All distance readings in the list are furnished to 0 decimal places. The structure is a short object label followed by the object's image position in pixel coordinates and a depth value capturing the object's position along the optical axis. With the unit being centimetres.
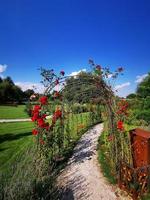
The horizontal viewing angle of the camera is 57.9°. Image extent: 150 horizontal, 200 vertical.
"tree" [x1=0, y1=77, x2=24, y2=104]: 3284
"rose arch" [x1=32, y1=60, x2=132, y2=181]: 307
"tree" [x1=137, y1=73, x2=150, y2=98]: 763
